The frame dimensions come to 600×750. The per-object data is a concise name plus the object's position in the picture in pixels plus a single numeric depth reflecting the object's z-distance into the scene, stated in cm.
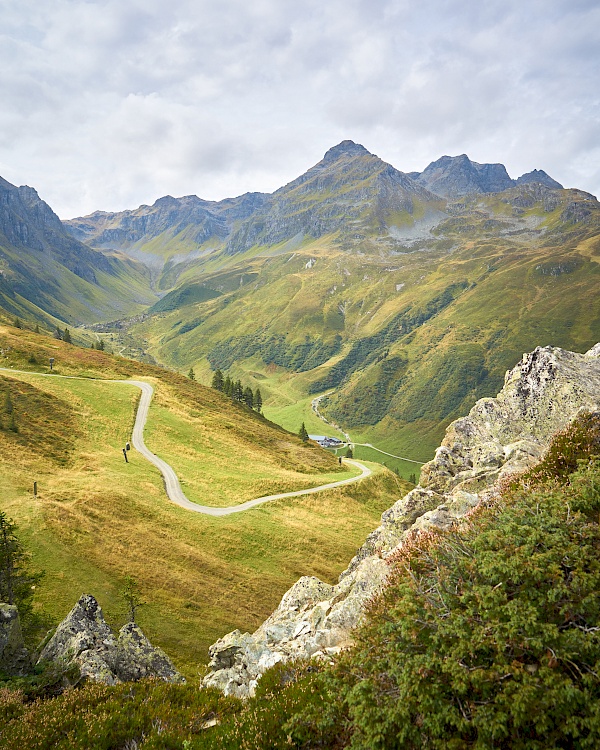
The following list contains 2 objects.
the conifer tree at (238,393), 14262
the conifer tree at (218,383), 14325
